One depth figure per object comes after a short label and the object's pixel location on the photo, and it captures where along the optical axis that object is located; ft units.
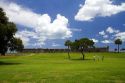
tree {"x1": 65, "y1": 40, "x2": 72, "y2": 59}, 147.04
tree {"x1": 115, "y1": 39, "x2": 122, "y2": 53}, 228.06
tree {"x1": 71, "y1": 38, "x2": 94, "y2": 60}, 133.79
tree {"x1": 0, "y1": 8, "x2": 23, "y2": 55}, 81.41
